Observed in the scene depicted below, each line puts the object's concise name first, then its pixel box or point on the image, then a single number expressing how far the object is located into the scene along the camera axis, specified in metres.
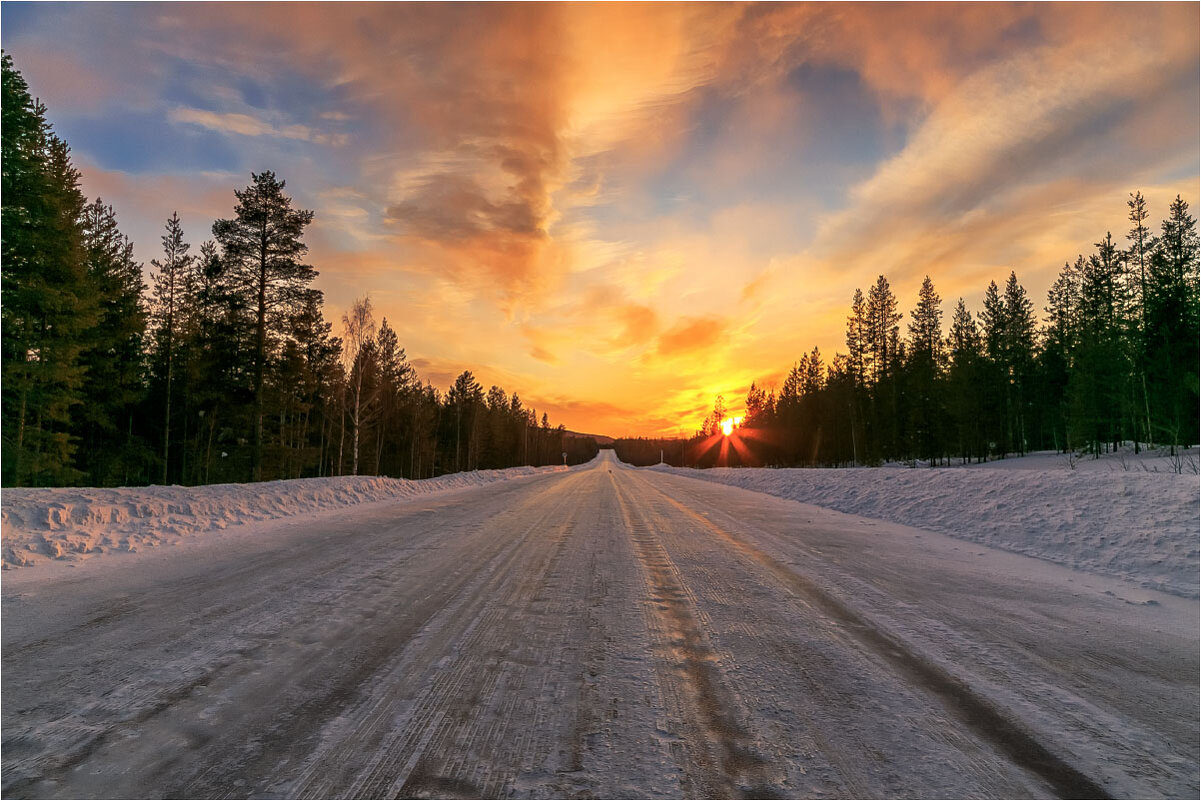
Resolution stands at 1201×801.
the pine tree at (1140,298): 31.50
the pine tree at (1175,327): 28.25
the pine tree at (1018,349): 47.69
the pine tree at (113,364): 24.31
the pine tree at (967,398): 37.78
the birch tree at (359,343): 28.58
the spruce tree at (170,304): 28.19
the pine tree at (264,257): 21.62
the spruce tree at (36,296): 17.30
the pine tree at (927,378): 39.97
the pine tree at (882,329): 46.91
